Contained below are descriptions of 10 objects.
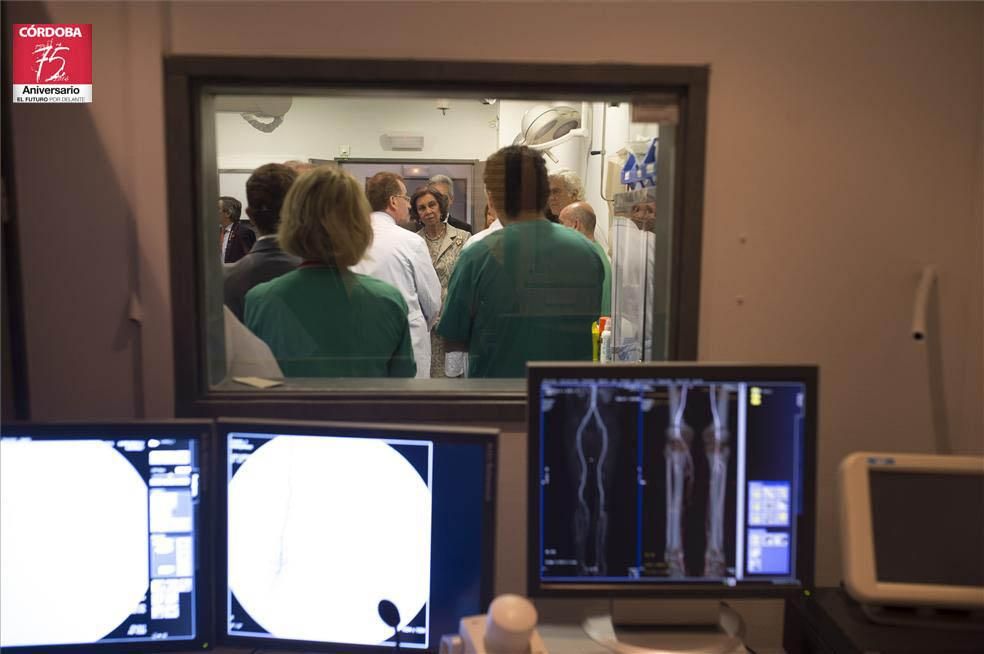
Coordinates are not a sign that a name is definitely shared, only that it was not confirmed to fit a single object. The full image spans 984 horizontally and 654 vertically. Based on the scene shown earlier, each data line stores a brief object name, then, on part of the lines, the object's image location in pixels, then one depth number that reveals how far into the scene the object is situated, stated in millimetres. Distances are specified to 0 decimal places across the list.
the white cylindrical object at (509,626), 993
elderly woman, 2990
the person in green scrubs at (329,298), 1737
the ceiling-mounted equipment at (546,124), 2664
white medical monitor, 1108
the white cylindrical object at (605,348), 2201
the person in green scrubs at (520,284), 1939
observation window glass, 1489
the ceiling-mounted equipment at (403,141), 3476
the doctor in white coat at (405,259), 2435
